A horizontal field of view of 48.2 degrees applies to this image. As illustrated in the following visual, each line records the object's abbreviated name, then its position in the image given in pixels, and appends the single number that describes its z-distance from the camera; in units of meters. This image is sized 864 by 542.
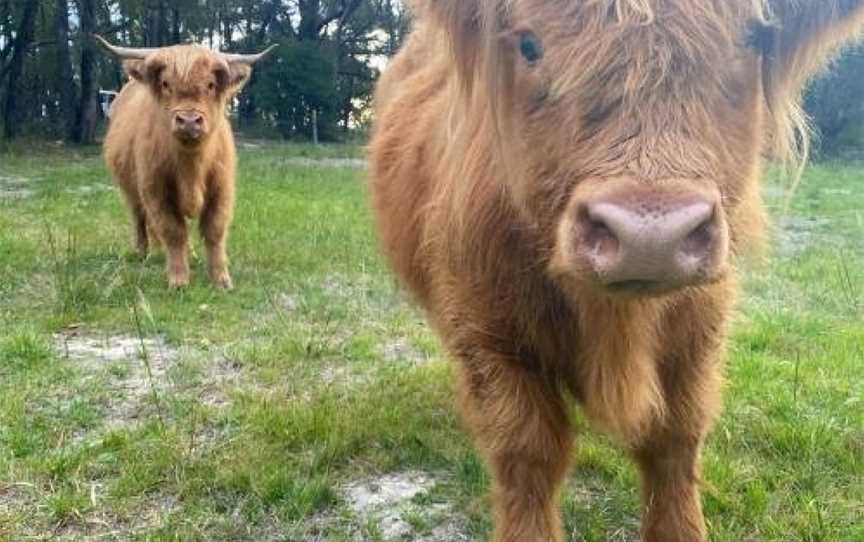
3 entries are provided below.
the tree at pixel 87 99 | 20.92
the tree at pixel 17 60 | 20.98
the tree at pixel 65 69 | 21.25
